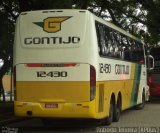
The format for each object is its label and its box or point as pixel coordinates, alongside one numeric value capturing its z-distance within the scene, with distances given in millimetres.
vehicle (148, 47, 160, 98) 27750
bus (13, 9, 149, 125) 14609
